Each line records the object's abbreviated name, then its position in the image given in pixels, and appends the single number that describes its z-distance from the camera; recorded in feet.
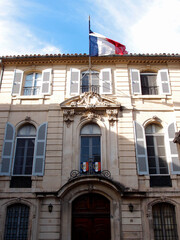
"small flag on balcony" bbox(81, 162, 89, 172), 36.68
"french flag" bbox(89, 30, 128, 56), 42.34
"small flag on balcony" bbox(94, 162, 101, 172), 36.70
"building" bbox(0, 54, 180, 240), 34.14
